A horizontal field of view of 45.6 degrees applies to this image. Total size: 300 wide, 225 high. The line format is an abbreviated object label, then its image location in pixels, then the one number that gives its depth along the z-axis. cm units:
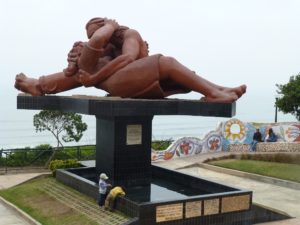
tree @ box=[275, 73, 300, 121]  1949
